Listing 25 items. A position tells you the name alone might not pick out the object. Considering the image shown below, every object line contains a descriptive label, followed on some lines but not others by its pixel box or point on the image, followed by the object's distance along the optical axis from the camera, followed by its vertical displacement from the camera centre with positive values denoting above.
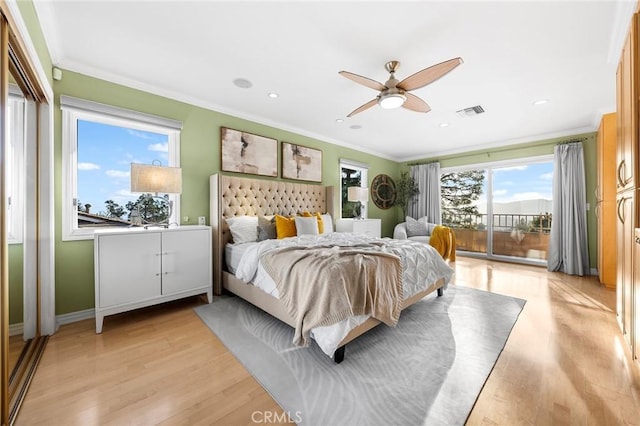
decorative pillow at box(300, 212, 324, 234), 4.03 -0.08
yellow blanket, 4.95 -0.56
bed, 1.86 -0.29
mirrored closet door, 1.30 -0.03
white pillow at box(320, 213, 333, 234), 4.43 -0.16
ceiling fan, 2.08 +1.17
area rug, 1.41 -1.07
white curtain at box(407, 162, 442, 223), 6.04 +0.49
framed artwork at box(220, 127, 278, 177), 3.61 +0.93
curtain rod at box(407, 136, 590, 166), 4.39 +1.28
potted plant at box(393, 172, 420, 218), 6.37 +0.58
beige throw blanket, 1.79 -0.54
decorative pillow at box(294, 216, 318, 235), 3.56 -0.17
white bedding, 2.46 -0.50
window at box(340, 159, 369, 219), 5.45 +0.73
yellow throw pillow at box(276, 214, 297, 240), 3.46 -0.18
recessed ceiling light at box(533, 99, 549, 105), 3.30 +1.46
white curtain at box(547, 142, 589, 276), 4.32 -0.04
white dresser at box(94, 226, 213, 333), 2.30 -0.52
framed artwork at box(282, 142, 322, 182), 4.30 +0.92
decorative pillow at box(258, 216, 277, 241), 3.47 -0.20
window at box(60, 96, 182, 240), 2.54 +0.64
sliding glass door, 4.97 +0.12
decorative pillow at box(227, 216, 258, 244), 3.29 -0.19
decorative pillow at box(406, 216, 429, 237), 5.45 -0.31
